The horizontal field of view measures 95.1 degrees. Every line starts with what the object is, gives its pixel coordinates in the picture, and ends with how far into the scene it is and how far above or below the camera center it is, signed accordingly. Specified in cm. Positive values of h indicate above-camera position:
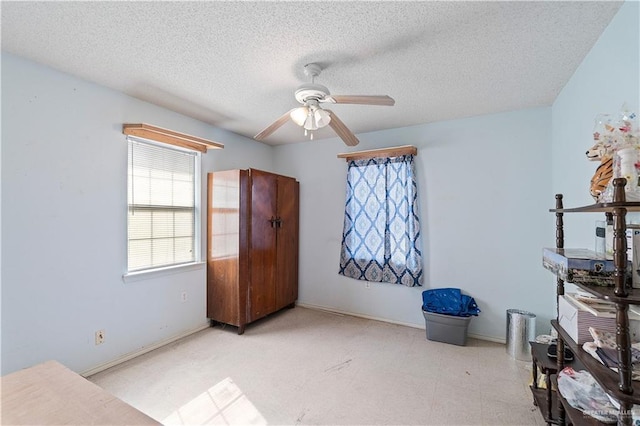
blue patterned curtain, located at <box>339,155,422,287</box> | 348 -10
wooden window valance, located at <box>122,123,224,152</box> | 265 +79
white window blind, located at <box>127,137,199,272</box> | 280 +11
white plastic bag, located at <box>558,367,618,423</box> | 131 -86
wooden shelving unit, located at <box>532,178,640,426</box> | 101 -32
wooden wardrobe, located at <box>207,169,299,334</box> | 332 -36
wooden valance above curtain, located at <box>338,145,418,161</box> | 344 +78
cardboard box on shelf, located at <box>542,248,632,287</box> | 124 -23
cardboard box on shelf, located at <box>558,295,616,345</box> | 136 -52
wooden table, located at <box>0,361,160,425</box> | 99 -68
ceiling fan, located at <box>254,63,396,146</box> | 197 +79
